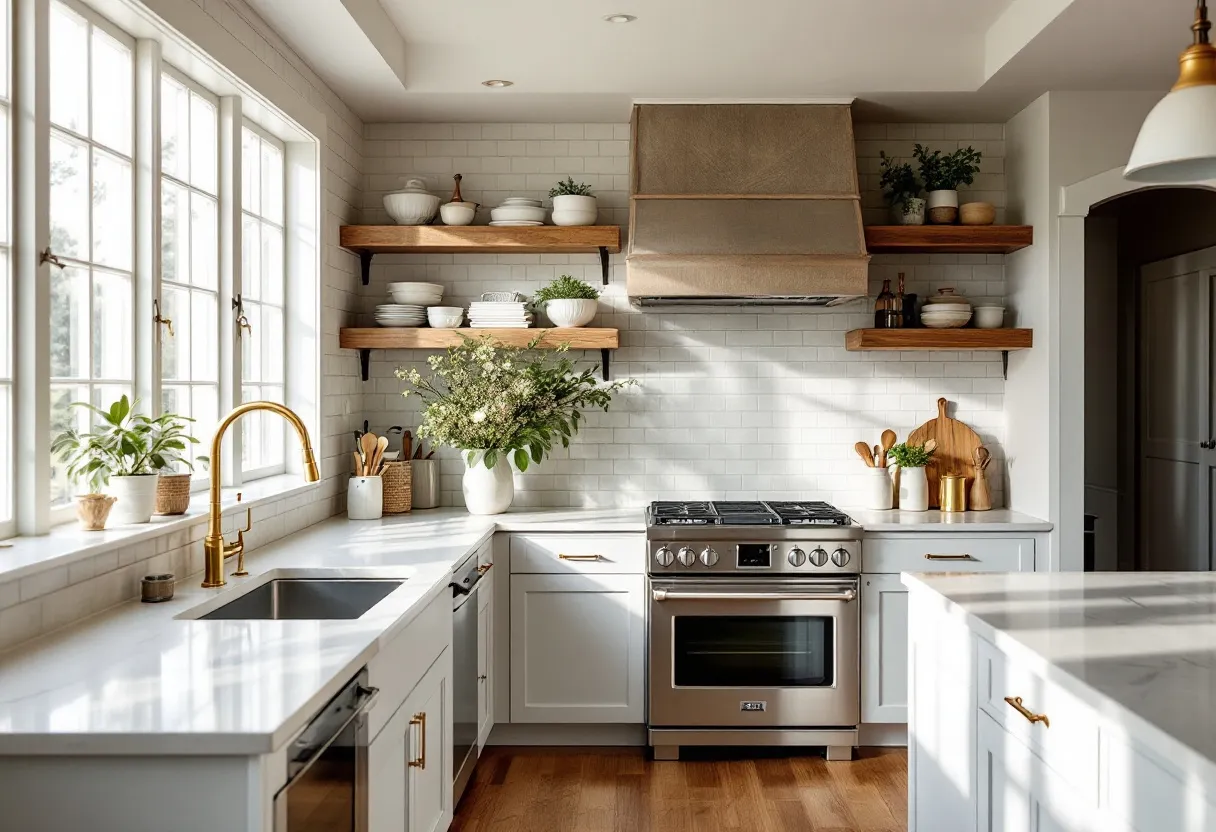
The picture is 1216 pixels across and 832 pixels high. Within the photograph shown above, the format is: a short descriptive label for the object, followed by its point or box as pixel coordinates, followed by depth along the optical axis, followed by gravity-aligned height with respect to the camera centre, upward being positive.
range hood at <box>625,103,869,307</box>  4.13 +0.88
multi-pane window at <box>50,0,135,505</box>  2.55 +0.53
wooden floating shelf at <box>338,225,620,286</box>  4.34 +0.78
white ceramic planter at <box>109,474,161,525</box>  2.63 -0.21
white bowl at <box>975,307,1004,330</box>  4.43 +0.44
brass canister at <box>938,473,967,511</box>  4.39 -0.33
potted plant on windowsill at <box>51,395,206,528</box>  2.59 -0.10
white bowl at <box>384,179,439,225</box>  4.43 +0.94
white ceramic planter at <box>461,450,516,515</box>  4.30 -0.29
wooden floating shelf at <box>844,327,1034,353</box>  4.34 +0.33
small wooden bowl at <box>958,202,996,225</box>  4.39 +0.88
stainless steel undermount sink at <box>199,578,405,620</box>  2.93 -0.52
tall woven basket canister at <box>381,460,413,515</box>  4.37 -0.30
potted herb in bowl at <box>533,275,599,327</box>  4.39 +0.51
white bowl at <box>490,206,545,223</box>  4.40 +0.89
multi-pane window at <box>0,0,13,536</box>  2.26 +0.29
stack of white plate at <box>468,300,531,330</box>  4.40 +0.45
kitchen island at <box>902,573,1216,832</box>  1.55 -0.52
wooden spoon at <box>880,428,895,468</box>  4.59 -0.10
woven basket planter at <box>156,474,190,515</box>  2.80 -0.21
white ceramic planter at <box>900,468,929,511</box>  4.41 -0.31
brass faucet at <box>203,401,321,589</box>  2.64 -0.29
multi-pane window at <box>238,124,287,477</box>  3.73 +0.49
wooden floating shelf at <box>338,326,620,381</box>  4.36 +0.35
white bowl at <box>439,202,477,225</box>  4.44 +0.90
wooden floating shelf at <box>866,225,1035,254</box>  4.32 +0.77
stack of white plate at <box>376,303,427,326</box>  4.43 +0.46
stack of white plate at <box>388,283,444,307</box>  4.46 +0.55
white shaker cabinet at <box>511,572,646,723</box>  4.08 -0.88
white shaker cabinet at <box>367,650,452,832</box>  2.32 -0.89
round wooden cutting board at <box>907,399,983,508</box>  4.61 -0.13
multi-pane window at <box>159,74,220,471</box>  3.10 +0.53
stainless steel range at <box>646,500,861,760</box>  3.97 -0.84
